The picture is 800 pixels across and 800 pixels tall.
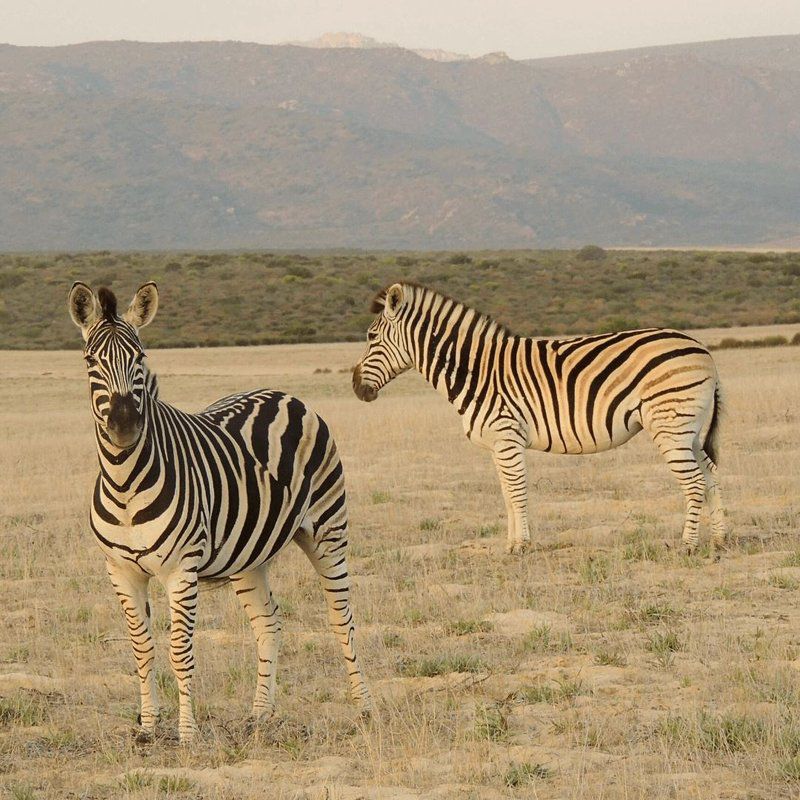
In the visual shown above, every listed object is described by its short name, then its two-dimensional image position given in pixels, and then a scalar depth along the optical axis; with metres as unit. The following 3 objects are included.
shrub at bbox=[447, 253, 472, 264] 179.37
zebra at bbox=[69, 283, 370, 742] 13.47
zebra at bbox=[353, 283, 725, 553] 23.53
